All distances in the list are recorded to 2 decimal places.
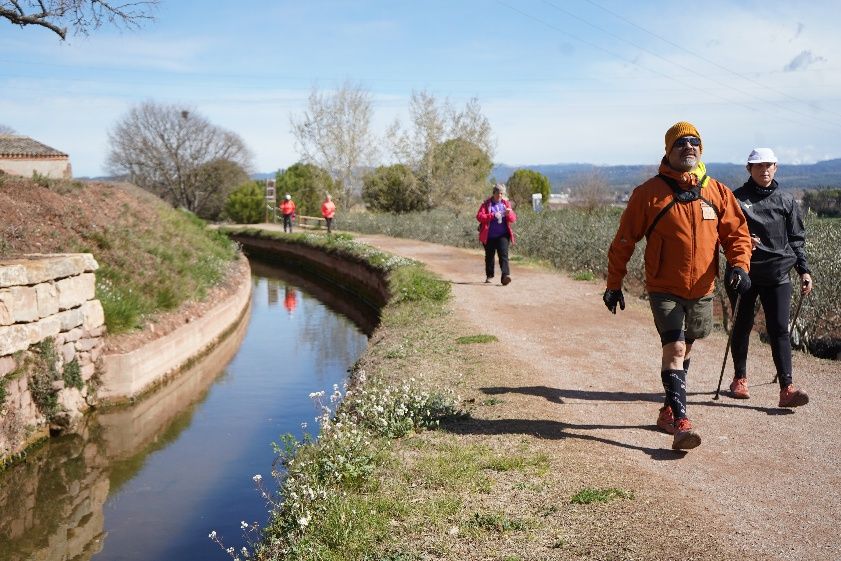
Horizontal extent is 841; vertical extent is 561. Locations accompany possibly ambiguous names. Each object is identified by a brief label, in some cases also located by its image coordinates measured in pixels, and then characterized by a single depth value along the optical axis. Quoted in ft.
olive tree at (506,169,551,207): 157.17
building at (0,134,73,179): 75.51
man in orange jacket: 17.46
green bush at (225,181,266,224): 150.00
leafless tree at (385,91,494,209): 122.93
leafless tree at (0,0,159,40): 40.45
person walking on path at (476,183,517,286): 43.04
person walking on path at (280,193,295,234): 101.40
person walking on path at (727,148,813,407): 20.47
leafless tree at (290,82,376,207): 140.15
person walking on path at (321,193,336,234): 93.12
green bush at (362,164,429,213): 126.31
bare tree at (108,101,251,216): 175.32
